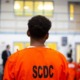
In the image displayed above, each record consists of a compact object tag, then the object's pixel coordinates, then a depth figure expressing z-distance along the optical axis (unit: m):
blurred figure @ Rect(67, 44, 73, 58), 21.22
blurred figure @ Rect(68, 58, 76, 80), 9.10
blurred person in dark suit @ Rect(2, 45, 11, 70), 15.78
